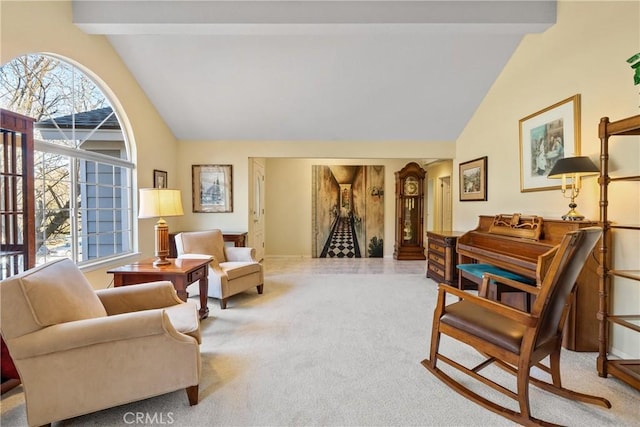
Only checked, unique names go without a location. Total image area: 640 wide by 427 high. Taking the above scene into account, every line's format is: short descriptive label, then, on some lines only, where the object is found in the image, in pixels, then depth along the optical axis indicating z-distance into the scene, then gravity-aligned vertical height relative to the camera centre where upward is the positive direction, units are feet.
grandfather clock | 21.97 -0.40
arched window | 9.28 +1.85
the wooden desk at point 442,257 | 13.93 -2.21
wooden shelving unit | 6.52 -1.46
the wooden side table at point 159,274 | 8.88 -1.82
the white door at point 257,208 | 18.17 +0.22
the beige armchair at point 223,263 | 11.27 -2.15
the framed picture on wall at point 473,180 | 14.25 +1.49
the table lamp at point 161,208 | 9.48 +0.12
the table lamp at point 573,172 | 8.18 +1.01
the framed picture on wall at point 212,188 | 17.04 +1.31
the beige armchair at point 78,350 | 4.92 -2.34
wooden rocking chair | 5.33 -2.33
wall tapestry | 22.90 -0.01
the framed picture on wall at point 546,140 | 9.31 +2.30
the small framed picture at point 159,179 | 14.56 +1.63
